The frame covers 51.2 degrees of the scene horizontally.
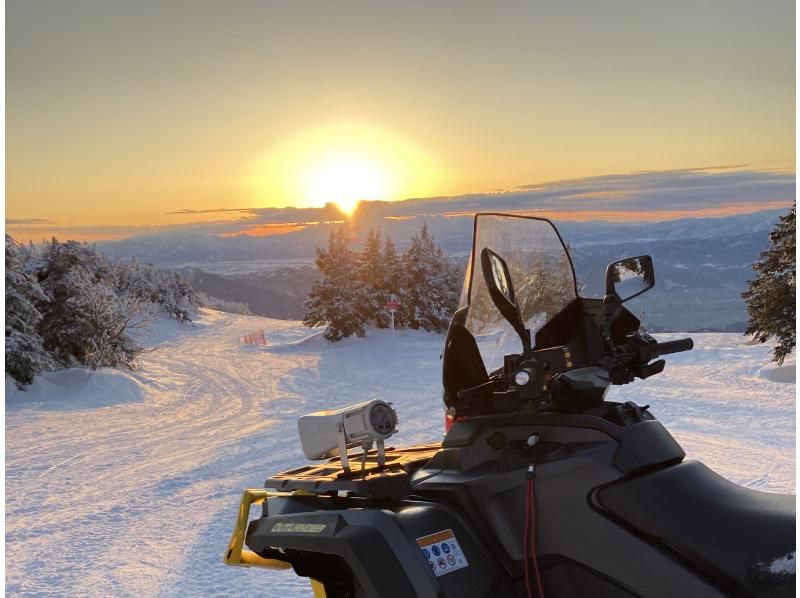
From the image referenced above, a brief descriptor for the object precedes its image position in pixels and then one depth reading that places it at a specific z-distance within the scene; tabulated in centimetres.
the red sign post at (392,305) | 3067
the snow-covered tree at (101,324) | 2227
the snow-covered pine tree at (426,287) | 3372
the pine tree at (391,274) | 3388
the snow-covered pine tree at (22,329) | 1777
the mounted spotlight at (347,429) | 333
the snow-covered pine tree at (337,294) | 3189
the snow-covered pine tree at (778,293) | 1948
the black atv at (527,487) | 278
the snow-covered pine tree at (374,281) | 3305
